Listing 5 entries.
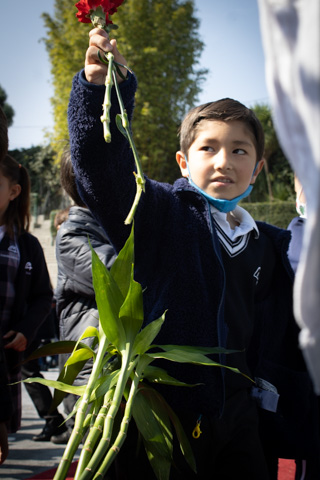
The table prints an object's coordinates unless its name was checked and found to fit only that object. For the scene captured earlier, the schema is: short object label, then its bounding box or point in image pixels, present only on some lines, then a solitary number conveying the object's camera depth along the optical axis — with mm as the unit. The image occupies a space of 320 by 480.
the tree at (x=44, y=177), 30547
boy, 1316
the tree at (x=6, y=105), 24781
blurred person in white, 476
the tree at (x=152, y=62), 17281
